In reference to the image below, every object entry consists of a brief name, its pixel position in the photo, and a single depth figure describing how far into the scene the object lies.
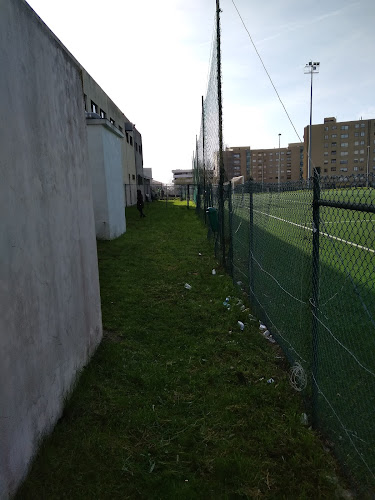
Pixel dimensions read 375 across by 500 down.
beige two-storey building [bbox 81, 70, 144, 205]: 21.52
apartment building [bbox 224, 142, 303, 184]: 120.00
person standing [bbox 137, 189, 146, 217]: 20.20
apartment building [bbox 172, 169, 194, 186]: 139.19
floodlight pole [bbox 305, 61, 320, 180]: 46.97
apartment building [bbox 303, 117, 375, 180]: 84.62
